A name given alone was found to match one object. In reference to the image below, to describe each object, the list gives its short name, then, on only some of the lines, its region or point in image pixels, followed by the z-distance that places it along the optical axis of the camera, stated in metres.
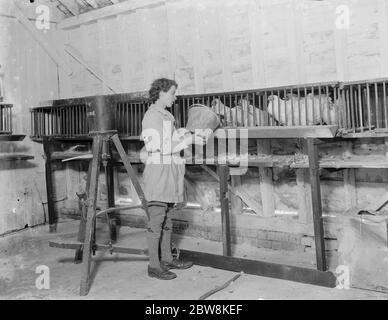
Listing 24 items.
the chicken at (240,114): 3.79
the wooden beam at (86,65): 5.20
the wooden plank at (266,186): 4.23
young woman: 3.32
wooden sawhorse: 3.29
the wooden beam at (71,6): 5.38
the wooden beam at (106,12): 4.78
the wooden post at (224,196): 3.61
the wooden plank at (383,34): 3.48
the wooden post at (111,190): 4.53
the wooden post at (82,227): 3.73
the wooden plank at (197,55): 4.42
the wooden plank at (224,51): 4.26
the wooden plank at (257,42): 4.08
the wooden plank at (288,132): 3.12
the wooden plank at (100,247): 3.55
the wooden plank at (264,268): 3.22
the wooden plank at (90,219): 3.23
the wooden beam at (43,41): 5.20
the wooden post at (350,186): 3.82
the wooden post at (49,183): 5.15
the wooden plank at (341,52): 3.68
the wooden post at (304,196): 4.04
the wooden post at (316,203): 3.19
